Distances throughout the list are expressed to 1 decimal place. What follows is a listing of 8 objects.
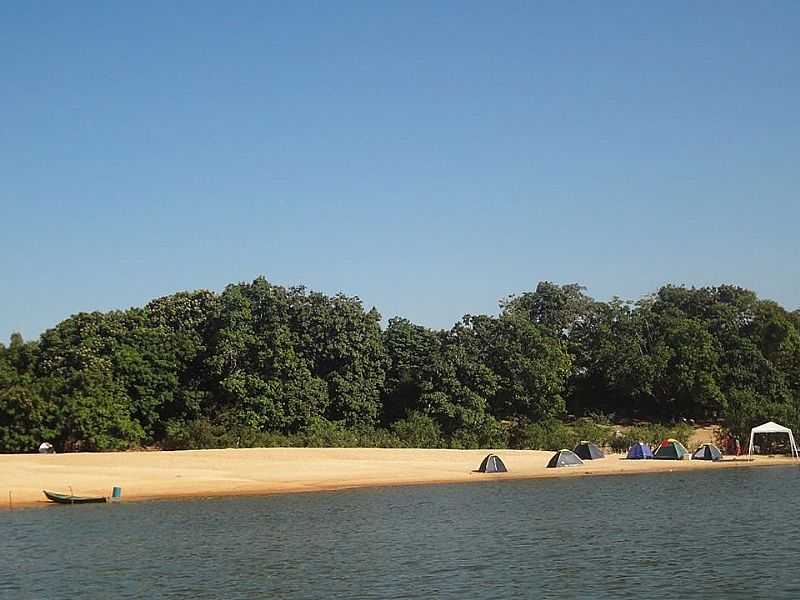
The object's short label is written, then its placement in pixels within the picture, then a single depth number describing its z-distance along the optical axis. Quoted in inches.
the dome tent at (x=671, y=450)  2605.8
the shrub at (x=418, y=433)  2898.6
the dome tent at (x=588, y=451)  2632.9
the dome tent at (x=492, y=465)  2300.7
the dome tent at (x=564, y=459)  2437.3
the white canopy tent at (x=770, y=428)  2602.1
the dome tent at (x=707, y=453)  2593.8
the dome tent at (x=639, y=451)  2647.6
